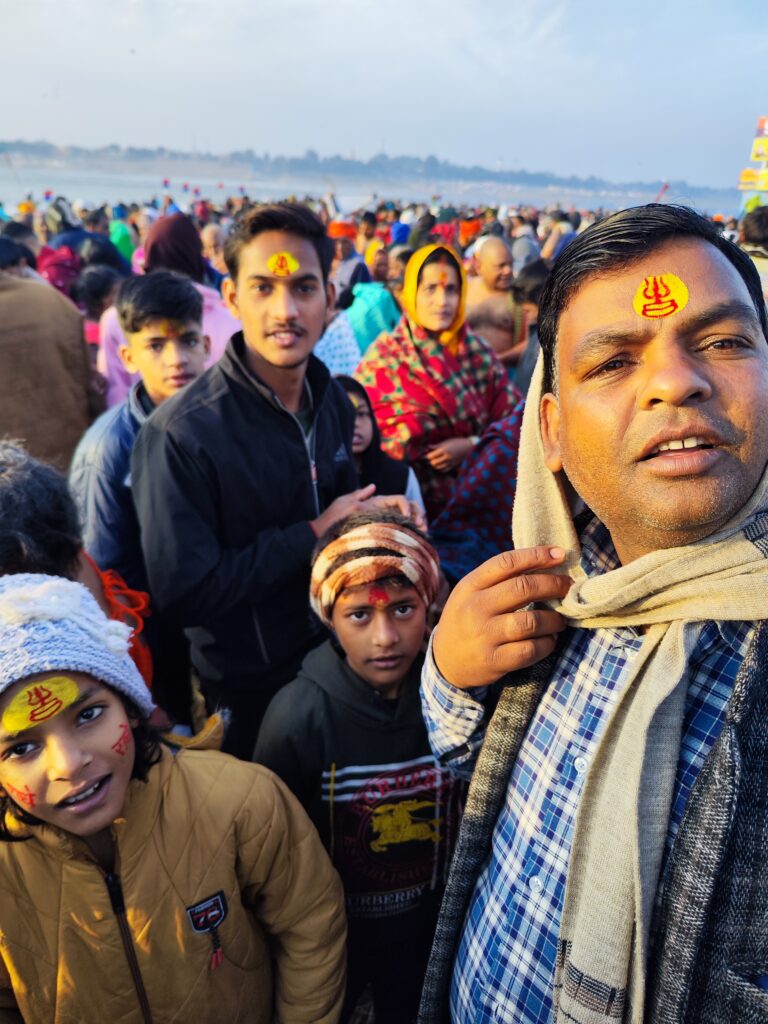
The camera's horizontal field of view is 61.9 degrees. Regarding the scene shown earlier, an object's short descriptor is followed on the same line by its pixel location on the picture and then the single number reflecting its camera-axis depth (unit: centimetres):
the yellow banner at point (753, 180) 1545
